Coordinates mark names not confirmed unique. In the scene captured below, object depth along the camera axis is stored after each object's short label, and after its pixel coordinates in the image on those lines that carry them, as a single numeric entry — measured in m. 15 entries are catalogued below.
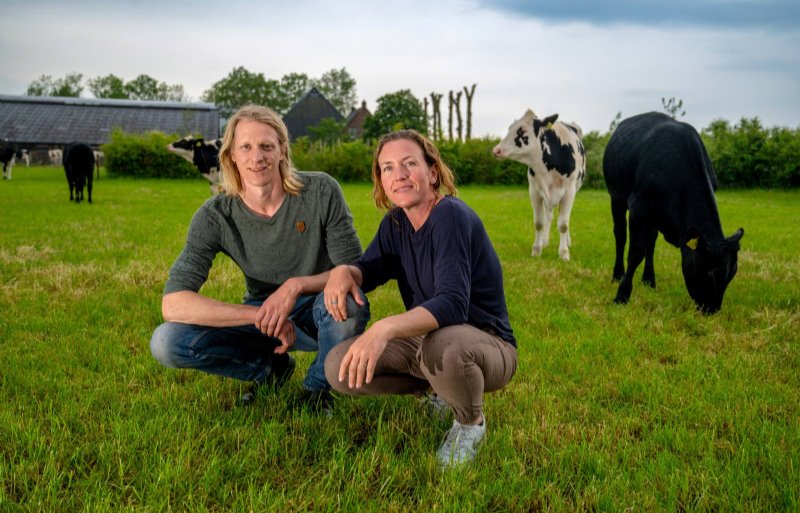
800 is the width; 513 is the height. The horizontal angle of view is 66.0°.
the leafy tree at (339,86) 91.38
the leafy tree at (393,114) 46.12
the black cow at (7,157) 25.30
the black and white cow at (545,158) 8.91
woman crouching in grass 2.55
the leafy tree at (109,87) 88.14
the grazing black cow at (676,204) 5.30
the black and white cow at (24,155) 38.48
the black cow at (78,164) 15.13
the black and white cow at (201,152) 15.27
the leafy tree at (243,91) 76.69
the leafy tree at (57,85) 100.06
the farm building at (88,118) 50.19
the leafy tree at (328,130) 48.72
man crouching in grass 3.06
